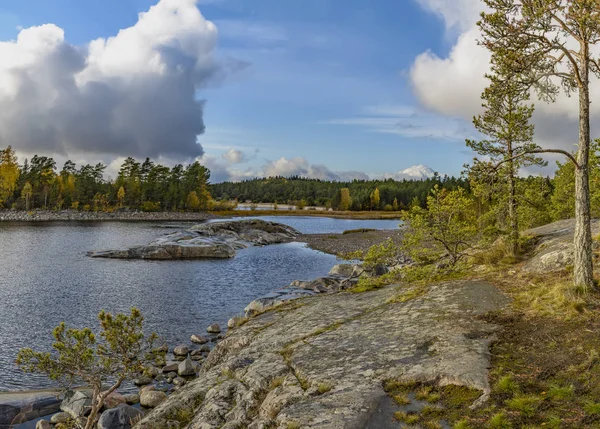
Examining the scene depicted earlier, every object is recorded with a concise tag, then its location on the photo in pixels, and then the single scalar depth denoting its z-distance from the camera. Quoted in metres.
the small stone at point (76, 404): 14.74
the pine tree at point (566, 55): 12.18
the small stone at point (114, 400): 15.16
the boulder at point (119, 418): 13.23
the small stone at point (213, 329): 24.14
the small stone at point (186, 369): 18.00
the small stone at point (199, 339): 22.22
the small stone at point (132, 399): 15.66
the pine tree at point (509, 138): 21.30
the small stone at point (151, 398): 15.11
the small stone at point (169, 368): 18.50
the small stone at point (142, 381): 17.44
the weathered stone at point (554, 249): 15.30
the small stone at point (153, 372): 17.81
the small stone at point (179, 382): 17.07
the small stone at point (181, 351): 20.45
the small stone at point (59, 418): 14.26
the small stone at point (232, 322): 24.27
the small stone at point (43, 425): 13.62
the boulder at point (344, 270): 40.07
